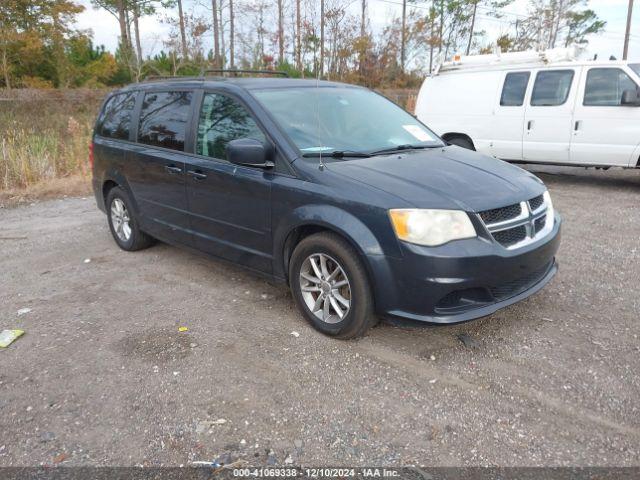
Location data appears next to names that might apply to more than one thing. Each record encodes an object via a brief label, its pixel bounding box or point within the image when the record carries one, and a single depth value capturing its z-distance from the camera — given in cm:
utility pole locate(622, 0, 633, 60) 2977
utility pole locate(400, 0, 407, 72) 3139
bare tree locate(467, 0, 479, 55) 3509
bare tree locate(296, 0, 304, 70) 2606
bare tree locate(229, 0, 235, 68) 2695
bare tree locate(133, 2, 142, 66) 2768
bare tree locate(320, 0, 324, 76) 2429
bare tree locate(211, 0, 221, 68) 2531
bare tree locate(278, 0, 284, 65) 2688
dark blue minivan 297
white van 755
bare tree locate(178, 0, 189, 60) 2520
